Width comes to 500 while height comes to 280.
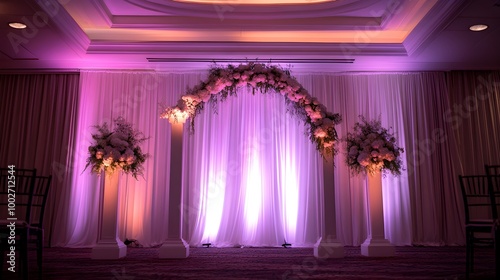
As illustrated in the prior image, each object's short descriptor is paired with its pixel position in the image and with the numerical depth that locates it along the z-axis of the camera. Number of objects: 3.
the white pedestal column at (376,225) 6.00
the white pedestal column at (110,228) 5.89
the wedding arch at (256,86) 5.98
